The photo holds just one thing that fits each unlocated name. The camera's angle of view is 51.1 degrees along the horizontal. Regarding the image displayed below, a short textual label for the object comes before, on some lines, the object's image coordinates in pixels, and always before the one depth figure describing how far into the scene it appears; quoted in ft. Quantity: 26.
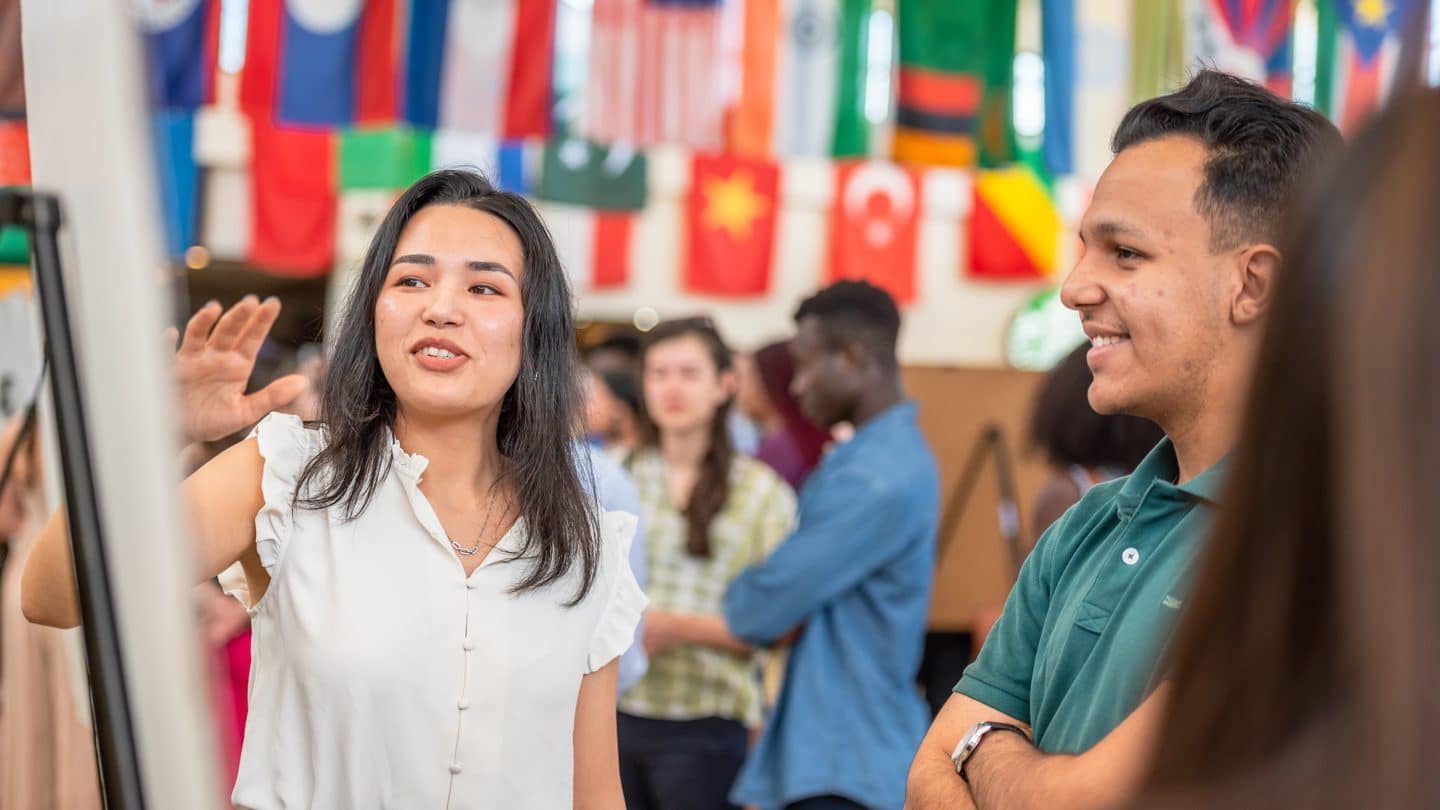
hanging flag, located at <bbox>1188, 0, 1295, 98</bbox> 27.32
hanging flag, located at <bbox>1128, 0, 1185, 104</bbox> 29.12
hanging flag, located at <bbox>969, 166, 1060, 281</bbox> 36.37
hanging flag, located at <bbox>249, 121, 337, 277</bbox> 32.65
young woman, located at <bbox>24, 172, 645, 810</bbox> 5.73
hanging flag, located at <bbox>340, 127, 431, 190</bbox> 32.53
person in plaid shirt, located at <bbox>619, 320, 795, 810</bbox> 11.67
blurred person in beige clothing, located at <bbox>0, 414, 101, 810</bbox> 10.23
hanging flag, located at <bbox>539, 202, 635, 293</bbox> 34.91
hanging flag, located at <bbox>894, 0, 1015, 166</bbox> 28.50
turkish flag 36.06
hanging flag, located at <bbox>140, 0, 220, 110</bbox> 25.22
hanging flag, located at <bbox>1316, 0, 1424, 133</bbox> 29.04
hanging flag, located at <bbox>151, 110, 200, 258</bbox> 31.60
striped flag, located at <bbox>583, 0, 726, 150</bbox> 27.20
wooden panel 16.31
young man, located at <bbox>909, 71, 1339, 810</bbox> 5.11
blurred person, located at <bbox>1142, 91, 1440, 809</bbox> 2.23
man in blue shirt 10.78
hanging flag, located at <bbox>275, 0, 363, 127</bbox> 26.35
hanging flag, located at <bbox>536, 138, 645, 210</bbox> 32.30
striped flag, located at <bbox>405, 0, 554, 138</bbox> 27.09
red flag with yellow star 34.63
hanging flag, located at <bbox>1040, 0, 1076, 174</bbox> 28.30
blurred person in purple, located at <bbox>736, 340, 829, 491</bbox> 15.05
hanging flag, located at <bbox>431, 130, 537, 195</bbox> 32.83
